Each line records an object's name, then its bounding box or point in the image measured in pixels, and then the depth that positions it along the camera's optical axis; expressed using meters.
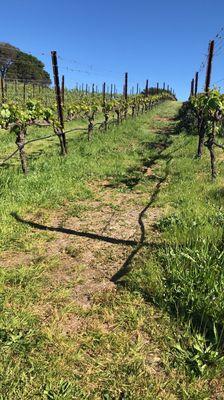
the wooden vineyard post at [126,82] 28.58
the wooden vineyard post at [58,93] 12.95
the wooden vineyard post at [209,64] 12.87
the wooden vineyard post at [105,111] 19.77
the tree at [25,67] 78.75
